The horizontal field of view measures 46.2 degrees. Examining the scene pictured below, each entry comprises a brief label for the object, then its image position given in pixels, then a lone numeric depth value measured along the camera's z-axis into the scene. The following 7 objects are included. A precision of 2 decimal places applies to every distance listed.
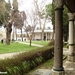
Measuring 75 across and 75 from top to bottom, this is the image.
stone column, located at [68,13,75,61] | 5.81
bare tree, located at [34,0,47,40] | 17.49
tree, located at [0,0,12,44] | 16.28
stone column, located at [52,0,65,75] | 3.39
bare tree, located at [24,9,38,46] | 16.73
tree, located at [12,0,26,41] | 16.78
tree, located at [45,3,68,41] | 14.09
